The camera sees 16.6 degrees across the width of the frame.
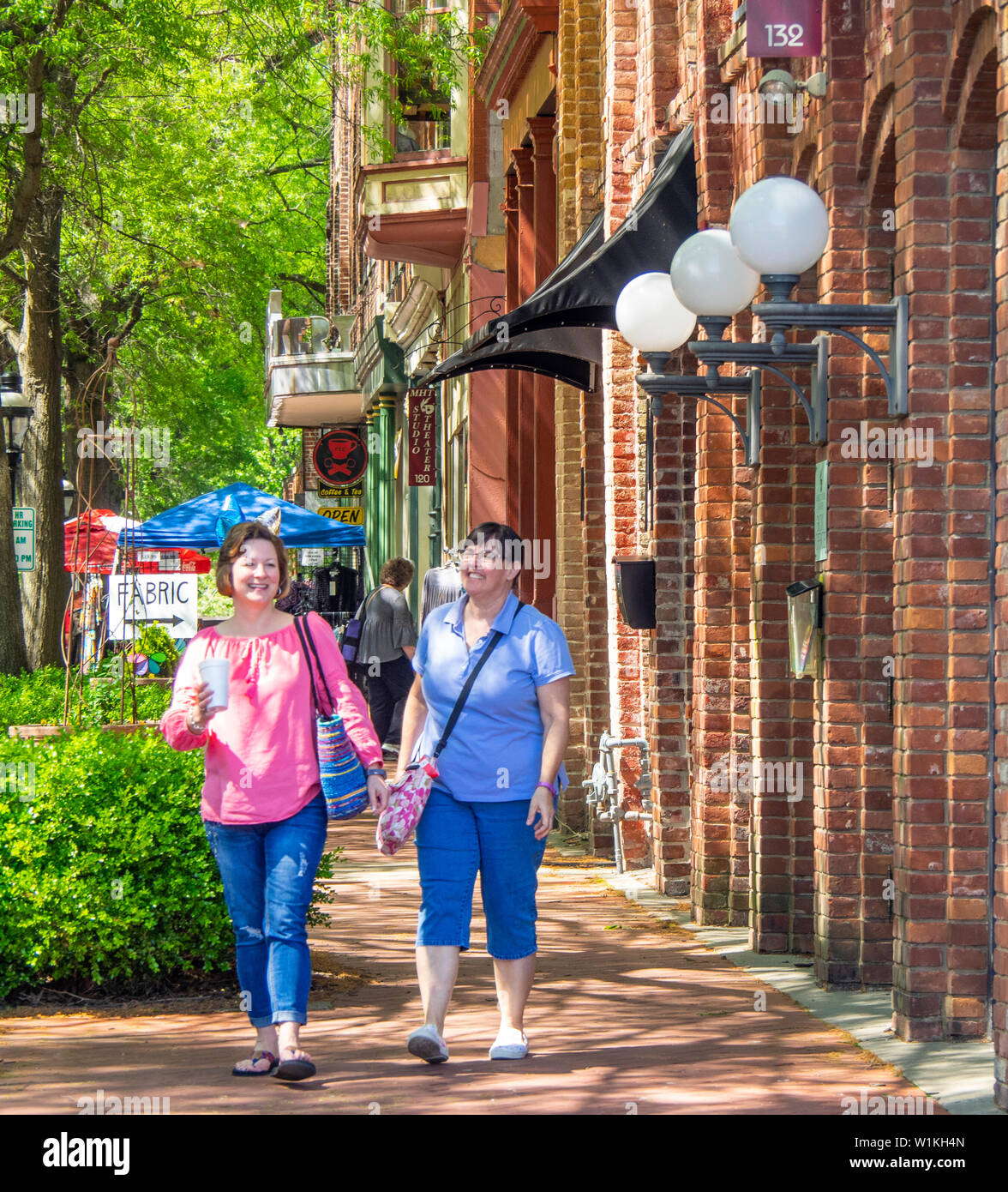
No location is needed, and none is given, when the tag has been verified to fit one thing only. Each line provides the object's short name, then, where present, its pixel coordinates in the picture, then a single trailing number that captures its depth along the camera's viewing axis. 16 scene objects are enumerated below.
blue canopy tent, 34.20
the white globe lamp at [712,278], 14.47
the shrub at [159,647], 35.68
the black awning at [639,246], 19.69
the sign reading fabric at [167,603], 41.81
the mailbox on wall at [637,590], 20.02
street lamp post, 36.79
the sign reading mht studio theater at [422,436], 47.12
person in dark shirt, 31.50
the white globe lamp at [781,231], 12.70
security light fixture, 15.52
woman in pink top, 11.45
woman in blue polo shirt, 12.12
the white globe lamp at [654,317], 16.87
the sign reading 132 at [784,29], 14.73
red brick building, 12.38
